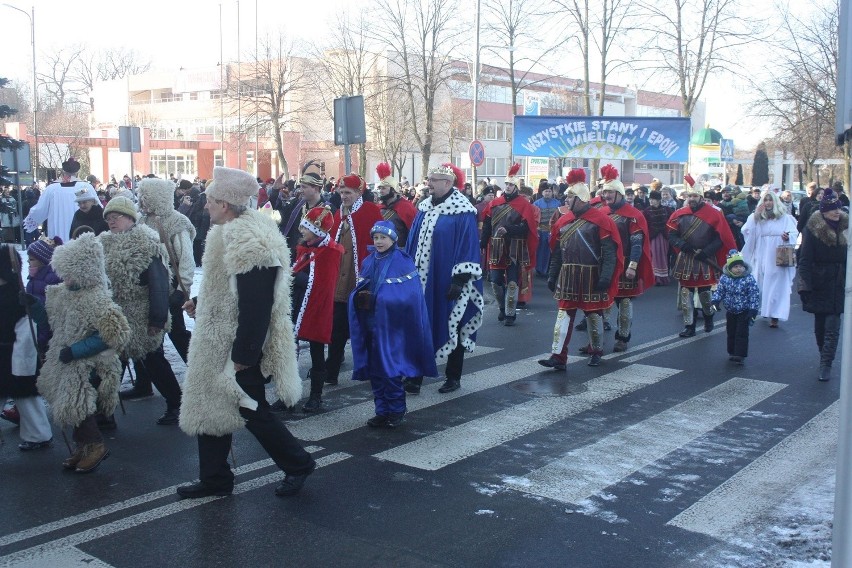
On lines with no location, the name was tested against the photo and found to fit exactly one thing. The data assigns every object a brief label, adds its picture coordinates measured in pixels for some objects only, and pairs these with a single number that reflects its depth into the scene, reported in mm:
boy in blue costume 6797
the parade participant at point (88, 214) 8906
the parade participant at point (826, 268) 8523
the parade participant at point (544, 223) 18056
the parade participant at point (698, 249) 11109
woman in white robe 12133
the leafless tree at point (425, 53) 39562
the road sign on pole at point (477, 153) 23891
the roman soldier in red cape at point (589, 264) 9234
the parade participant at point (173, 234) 7363
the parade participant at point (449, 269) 7977
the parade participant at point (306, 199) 7973
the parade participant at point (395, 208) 9109
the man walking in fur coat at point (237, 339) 4863
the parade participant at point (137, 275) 6449
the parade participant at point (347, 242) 7898
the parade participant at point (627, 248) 10289
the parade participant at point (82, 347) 5590
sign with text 18422
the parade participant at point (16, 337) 5977
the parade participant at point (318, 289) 7238
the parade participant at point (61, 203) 10844
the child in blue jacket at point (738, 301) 9445
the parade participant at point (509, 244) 12336
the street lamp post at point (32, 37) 37938
